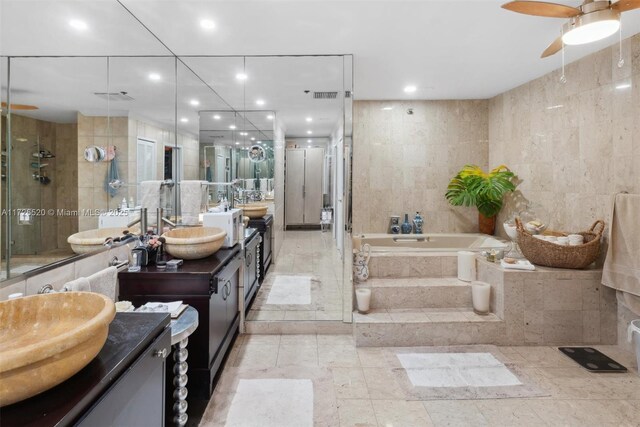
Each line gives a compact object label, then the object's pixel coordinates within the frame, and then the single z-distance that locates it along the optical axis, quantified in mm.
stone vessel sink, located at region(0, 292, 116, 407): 768
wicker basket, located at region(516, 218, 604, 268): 2939
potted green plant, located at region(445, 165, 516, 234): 4250
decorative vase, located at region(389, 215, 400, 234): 4754
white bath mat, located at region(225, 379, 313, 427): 2025
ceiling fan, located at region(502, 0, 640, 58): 1982
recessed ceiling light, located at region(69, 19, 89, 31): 1839
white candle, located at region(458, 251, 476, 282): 3453
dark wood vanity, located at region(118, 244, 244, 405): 2107
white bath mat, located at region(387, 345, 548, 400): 2301
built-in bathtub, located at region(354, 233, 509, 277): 3645
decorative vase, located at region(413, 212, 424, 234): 4772
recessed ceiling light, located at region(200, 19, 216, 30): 2471
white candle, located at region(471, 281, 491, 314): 3125
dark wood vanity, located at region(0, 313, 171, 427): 808
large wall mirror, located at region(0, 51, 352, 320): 1464
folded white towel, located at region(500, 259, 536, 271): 3059
